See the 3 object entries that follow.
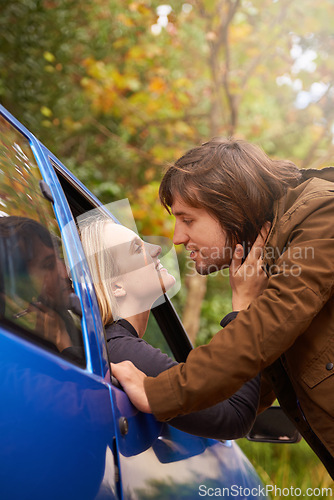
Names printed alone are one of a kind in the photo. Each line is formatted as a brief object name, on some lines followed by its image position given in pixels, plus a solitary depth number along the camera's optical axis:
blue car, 1.02
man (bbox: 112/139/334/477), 1.55
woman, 1.71
